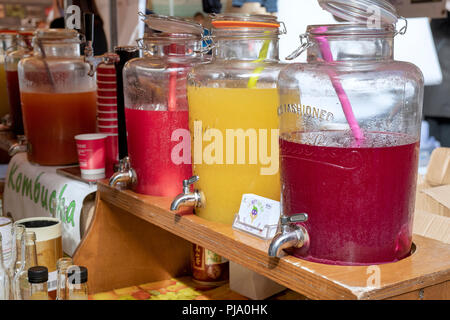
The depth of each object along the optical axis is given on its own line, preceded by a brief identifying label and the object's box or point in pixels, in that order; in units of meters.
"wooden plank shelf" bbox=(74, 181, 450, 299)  0.75
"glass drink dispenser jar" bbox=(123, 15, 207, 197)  1.19
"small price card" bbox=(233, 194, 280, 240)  0.95
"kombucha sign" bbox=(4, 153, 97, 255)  1.62
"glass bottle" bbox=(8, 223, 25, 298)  1.18
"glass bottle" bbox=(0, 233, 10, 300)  1.15
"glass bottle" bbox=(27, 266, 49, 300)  1.05
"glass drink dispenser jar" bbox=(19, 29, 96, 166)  1.89
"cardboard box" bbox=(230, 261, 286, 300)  1.38
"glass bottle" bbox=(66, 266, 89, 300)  1.12
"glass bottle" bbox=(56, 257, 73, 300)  1.16
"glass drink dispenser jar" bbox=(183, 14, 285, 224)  1.00
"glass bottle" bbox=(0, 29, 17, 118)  2.78
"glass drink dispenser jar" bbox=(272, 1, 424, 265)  0.79
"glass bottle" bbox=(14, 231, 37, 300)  1.18
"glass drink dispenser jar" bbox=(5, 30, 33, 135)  2.35
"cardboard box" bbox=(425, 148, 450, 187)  1.57
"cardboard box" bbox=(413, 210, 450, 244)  1.16
